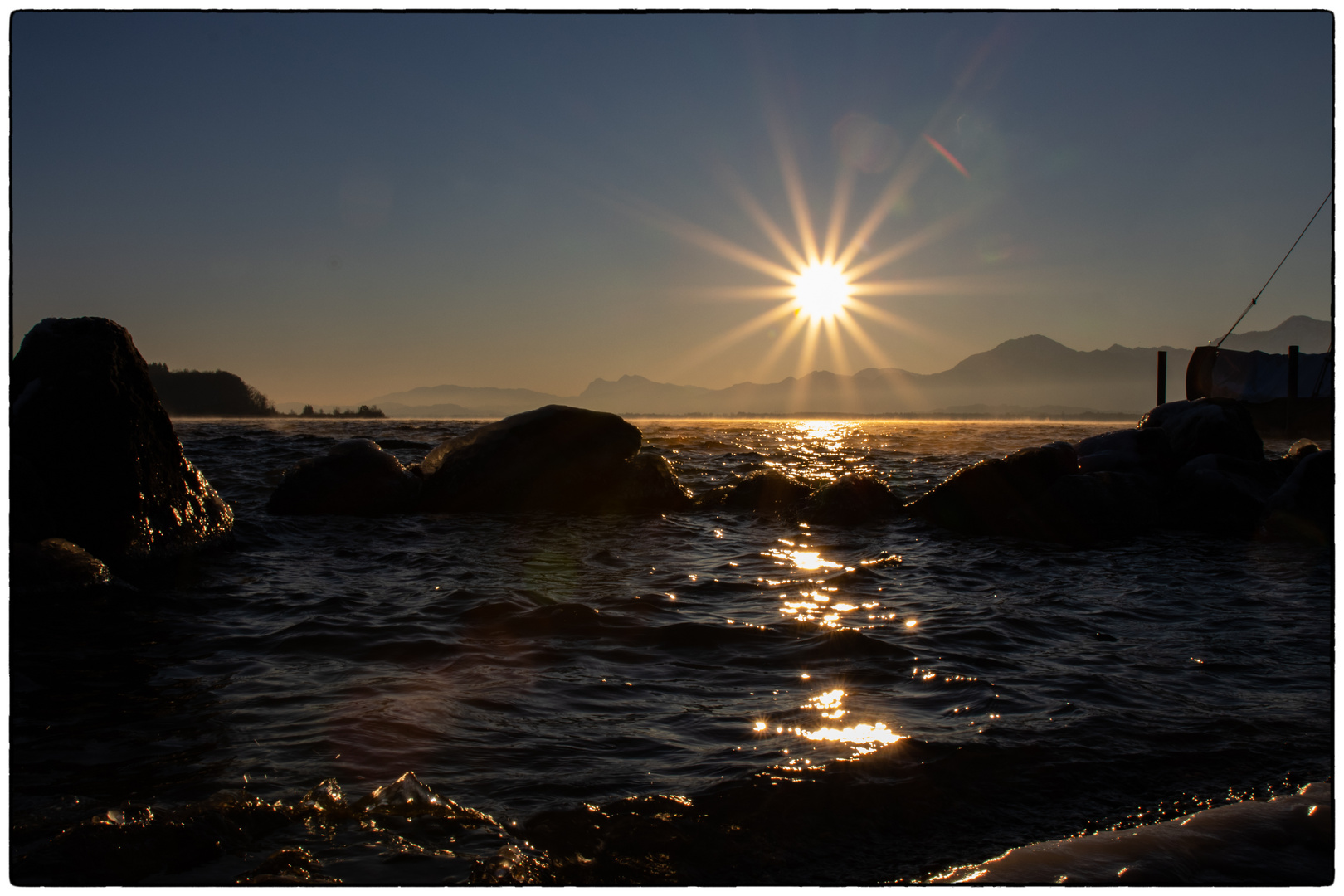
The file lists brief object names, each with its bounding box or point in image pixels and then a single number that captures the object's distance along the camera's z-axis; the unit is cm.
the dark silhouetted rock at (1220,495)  959
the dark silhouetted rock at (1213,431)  1175
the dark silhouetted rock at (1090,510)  927
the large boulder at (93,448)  643
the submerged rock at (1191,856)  242
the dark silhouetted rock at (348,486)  1076
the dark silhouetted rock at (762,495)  1165
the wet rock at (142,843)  234
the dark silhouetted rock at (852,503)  1050
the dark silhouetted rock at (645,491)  1183
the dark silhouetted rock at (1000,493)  966
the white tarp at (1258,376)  3172
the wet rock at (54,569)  542
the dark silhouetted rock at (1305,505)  887
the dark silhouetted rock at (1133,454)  1135
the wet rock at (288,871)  230
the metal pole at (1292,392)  2897
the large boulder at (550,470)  1155
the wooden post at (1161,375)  3444
